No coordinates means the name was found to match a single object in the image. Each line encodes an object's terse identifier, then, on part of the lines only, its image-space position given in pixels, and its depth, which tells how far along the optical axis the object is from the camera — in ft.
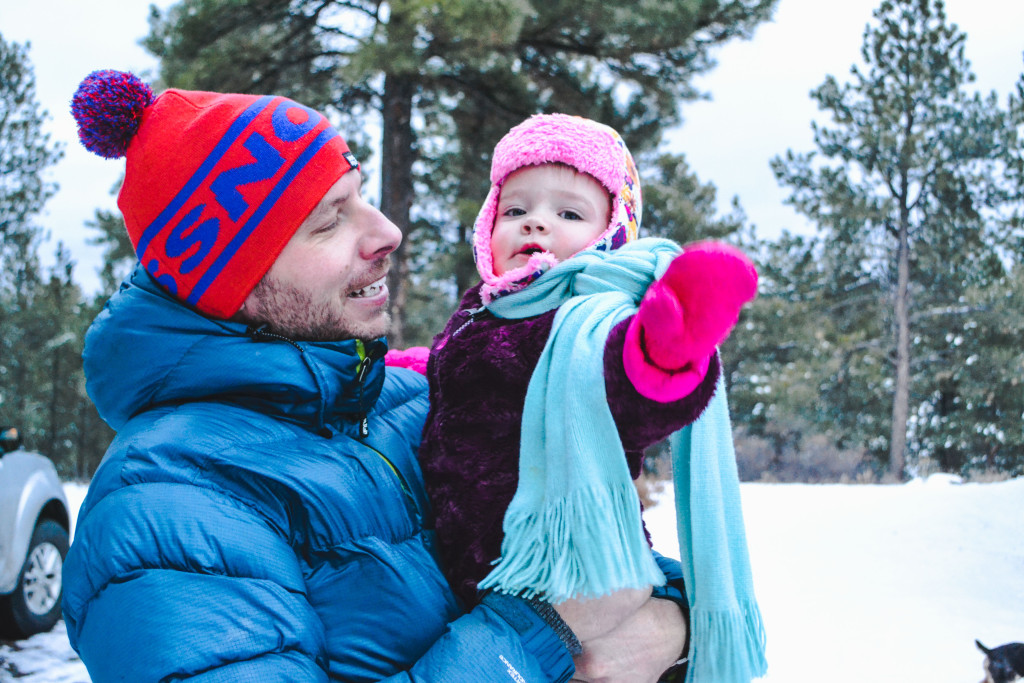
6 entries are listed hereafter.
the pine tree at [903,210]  38.89
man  3.34
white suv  14.21
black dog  8.45
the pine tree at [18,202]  42.65
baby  3.25
